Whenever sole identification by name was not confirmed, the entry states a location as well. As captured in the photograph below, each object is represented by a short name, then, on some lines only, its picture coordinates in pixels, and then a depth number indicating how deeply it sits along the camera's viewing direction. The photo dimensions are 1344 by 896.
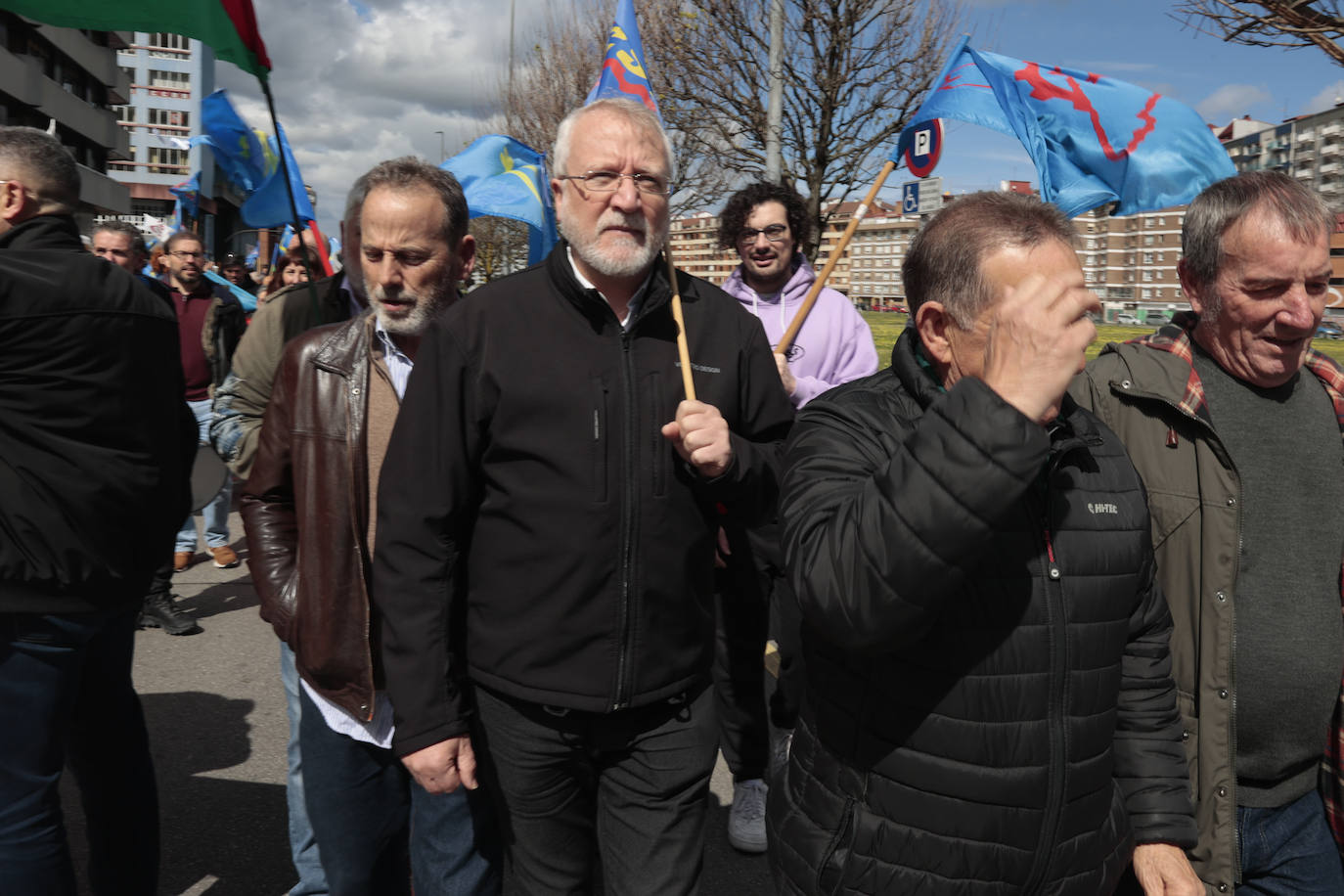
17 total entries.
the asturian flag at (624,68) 2.92
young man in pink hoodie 3.25
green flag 2.89
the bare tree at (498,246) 26.50
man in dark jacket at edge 2.16
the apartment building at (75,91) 33.62
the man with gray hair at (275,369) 2.65
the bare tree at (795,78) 11.88
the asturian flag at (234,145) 5.57
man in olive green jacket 1.95
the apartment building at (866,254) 135.50
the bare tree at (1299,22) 4.95
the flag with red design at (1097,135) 3.47
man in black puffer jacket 1.30
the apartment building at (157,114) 76.88
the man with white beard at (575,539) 1.95
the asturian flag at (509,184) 5.70
